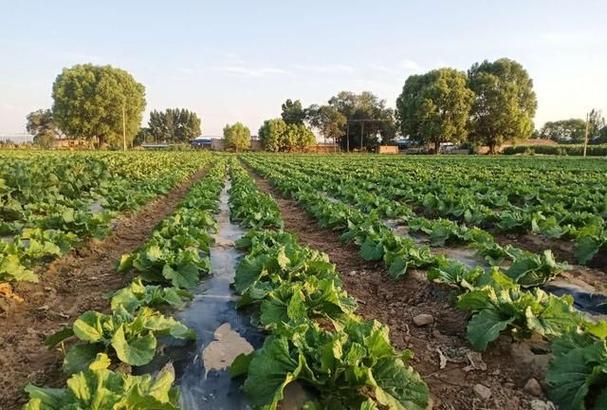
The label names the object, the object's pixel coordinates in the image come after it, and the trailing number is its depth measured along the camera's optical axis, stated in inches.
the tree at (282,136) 3063.5
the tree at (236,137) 3277.6
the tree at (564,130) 4165.8
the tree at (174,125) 5177.2
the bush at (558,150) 2012.8
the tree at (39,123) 4500.0
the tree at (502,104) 2404.0
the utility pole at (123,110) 2406.5
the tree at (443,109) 2354.8
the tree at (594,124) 3596.2
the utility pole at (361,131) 3207.4
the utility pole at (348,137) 3230.8
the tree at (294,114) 3816.4
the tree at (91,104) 2490.2
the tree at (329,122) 3417.8
